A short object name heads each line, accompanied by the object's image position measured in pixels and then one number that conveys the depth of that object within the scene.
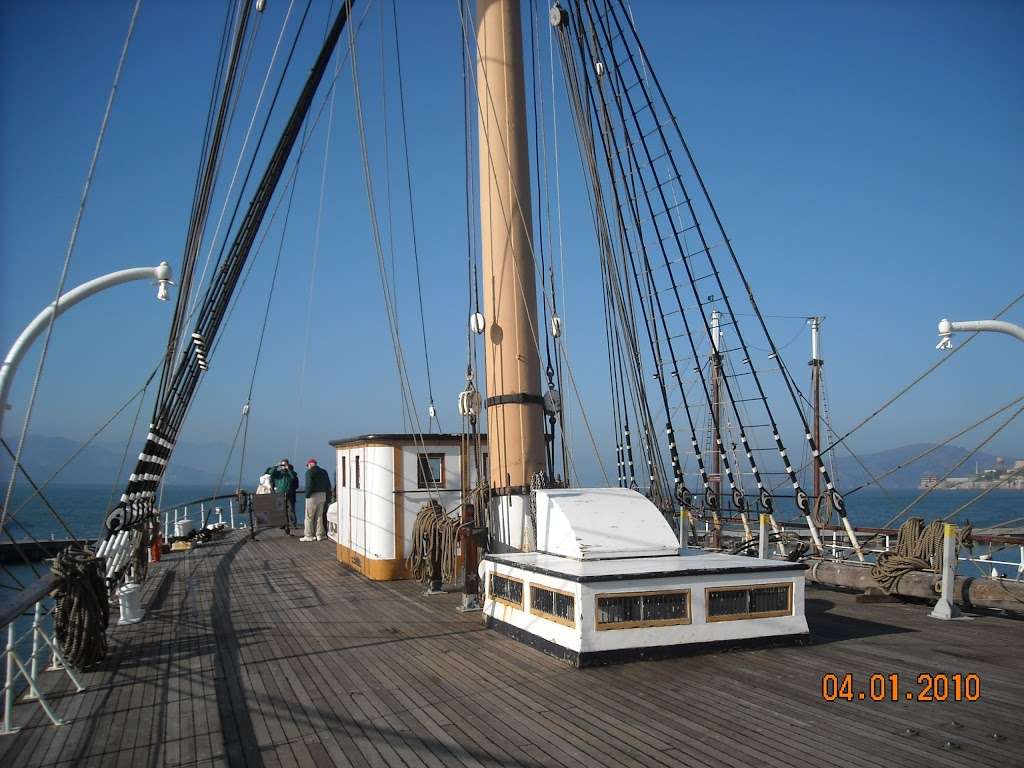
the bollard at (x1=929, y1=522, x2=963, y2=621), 8.78
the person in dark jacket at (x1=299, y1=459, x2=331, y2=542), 18.56
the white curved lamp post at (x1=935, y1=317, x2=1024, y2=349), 10.18
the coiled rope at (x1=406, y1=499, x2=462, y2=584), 10.86
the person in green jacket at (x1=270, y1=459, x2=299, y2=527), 20.91
